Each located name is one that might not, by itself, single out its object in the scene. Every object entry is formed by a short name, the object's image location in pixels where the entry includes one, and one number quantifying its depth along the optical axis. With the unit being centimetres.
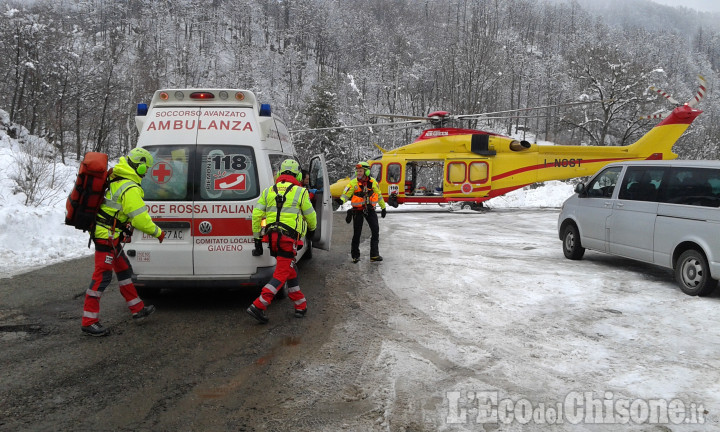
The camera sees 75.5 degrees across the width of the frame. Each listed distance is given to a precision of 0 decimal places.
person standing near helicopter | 907
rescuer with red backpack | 489
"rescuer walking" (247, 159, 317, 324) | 526
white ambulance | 552
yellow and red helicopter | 1906
